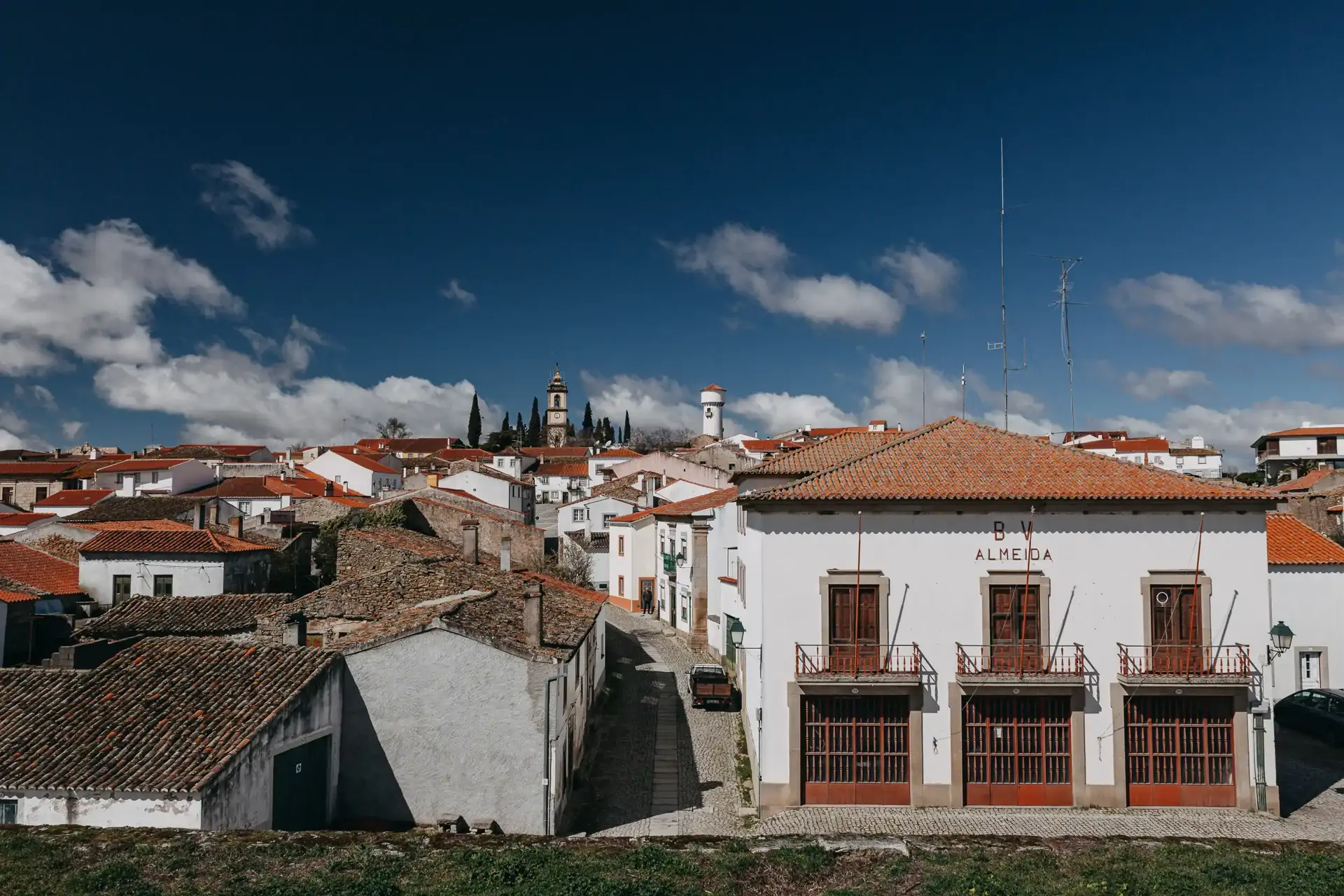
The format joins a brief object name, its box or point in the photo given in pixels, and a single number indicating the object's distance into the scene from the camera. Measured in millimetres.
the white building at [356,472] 73625
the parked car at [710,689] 25984
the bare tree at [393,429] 136625
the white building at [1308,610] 23969
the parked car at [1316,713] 21719
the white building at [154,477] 58625
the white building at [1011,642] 17328
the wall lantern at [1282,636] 16766
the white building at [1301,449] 71188
